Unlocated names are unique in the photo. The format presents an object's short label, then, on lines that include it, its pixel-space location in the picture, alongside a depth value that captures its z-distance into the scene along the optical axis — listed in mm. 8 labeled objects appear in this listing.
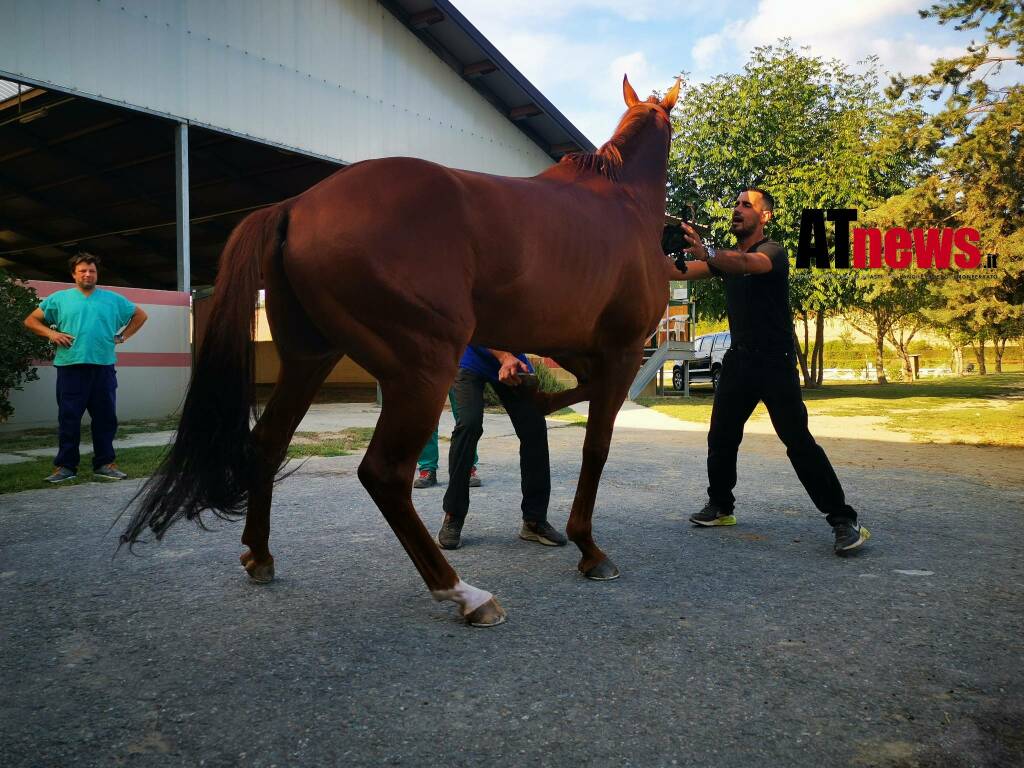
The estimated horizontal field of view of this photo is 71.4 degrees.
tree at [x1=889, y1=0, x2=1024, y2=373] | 11734
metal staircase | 15848
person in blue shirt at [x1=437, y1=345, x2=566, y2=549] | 3854
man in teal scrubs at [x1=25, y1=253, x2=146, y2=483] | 5617
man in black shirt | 3814
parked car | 24938
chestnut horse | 2543
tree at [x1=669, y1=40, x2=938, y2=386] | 17312
